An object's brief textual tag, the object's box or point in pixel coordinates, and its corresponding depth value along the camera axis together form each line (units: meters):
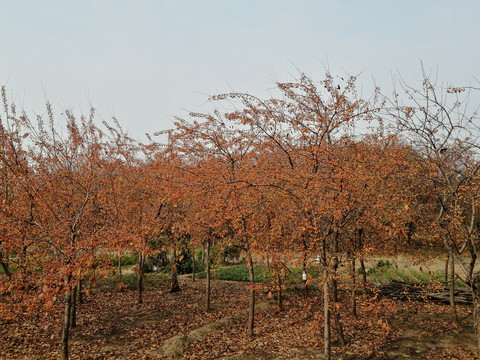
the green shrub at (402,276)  14.44
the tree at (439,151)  5.23
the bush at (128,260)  21.66
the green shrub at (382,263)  16.66
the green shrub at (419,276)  13.85
